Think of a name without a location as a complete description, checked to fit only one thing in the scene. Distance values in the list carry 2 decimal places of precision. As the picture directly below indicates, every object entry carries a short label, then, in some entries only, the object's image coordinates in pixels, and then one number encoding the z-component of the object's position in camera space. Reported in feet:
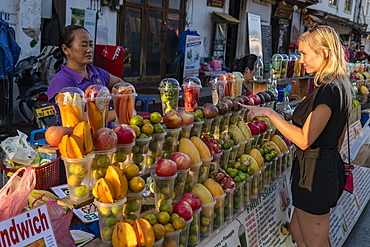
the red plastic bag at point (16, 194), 4.62
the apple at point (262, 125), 9.93
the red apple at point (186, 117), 7.33
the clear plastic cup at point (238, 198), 8.31
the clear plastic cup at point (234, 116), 9.19
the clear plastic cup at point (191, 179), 7.34
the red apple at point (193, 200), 6.67
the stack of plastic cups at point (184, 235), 6.45
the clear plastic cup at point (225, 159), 8.34
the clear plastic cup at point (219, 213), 7.45
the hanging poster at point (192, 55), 30.32
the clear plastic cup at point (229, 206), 7.83
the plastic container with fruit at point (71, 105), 5.74
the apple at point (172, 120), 6.97
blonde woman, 7.27
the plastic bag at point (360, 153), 13.25
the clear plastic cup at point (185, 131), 7.47
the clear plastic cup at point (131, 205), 6.03
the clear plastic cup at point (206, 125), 8.27
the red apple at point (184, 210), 6.30
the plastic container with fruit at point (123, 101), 6.93
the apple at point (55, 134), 5.56
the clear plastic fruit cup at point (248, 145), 9.30
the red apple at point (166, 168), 6.35
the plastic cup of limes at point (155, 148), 6.78
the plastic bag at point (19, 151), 6.81
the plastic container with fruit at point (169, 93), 8.04
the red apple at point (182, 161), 6.72
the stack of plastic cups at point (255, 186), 9.03
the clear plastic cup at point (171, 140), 7.14
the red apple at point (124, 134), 5.87
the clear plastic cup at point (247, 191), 8.61
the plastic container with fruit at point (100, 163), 5.68
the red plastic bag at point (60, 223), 5.05
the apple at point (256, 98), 10.35
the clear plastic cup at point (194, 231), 6.76
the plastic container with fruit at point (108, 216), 5.57
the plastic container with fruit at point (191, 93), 8.79
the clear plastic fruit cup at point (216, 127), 8.59
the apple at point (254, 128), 9.60
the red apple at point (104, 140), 5.53
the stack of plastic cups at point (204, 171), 7.57
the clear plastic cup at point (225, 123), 8.84
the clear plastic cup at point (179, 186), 6.91
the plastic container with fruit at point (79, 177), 5.46
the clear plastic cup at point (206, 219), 7.07
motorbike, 17.19
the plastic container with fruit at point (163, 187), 6.48
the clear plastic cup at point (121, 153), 5.97
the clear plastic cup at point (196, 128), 7.84
